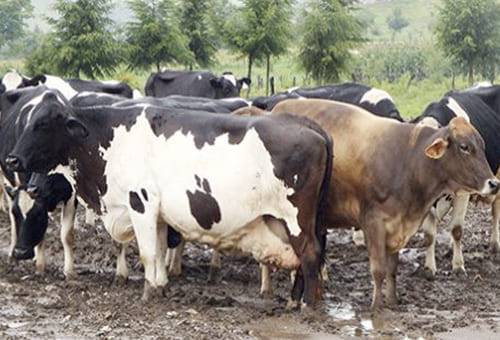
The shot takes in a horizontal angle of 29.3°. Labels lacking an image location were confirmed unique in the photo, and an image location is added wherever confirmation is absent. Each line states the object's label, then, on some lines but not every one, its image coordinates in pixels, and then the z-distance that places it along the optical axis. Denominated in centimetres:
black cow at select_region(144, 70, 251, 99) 2211
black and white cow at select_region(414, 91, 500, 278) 1170
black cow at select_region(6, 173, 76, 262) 1104
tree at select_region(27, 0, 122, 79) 3253
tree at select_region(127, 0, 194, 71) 3369
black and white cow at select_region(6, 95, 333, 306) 916
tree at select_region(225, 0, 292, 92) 3266
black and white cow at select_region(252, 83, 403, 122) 1488
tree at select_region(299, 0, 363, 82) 3253
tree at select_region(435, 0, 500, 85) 3334
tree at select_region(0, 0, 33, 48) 8012
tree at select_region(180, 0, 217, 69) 3572
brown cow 946
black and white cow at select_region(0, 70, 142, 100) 1552
